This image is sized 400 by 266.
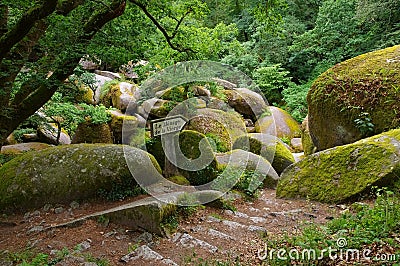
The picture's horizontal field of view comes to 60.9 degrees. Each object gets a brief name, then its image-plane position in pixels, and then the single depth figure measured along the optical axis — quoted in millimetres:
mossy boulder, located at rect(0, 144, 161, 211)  5426
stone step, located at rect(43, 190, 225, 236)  4371
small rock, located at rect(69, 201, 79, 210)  5426
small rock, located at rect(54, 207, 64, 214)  5297
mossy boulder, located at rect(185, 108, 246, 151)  10577
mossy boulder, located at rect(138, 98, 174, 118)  10175
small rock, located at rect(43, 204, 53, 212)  5375
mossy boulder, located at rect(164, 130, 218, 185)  7012
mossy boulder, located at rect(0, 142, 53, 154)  8780
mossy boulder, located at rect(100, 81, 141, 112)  12688
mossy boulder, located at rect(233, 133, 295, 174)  9320
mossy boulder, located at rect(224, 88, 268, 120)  13823
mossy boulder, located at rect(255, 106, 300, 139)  14031
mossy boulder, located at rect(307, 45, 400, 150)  6527
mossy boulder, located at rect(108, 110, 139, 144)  10227
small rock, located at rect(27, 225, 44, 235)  4661
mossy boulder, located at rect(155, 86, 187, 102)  9234
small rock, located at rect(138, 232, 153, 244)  4238
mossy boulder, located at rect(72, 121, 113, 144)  10039
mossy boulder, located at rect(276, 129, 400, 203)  4773
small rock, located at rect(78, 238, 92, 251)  4066
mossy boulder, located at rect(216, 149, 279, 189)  8008
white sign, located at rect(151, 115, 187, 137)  6132
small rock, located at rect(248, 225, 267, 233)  4531
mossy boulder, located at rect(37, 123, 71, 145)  10586
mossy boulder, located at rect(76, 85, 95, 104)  12641
